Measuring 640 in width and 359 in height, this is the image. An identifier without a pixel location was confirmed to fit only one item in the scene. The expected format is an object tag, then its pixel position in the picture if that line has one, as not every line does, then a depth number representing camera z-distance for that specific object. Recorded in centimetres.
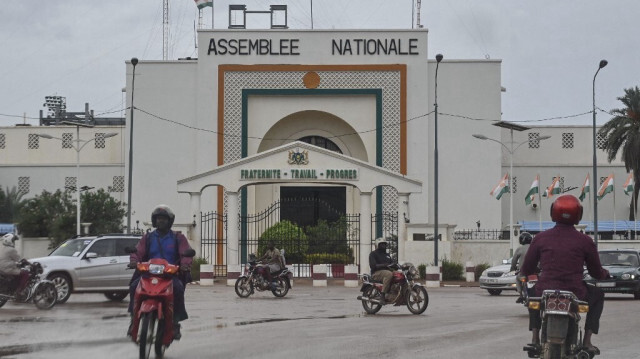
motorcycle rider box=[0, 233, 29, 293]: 2150
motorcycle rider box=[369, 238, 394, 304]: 2109
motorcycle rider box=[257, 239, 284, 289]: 2836
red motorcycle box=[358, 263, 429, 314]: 2112
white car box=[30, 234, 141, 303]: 2377
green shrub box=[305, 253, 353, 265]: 4681
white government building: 5931
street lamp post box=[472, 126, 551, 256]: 4616
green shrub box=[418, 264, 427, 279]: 4311
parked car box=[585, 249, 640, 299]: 2833
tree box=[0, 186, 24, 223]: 6950
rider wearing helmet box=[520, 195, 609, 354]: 952
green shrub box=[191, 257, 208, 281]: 4203
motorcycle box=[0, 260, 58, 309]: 2158
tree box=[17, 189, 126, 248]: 5897
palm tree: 6081
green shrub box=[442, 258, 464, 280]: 4431
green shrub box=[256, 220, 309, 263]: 4712
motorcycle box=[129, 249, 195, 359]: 1187
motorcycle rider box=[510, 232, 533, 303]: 2011
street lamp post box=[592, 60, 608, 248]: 4422
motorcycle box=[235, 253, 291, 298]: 2825
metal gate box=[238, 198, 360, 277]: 4619
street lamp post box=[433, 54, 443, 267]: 4234
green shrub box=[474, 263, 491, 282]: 4503
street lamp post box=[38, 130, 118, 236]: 5207
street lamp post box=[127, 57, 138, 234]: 4648
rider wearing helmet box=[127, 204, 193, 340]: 1255
